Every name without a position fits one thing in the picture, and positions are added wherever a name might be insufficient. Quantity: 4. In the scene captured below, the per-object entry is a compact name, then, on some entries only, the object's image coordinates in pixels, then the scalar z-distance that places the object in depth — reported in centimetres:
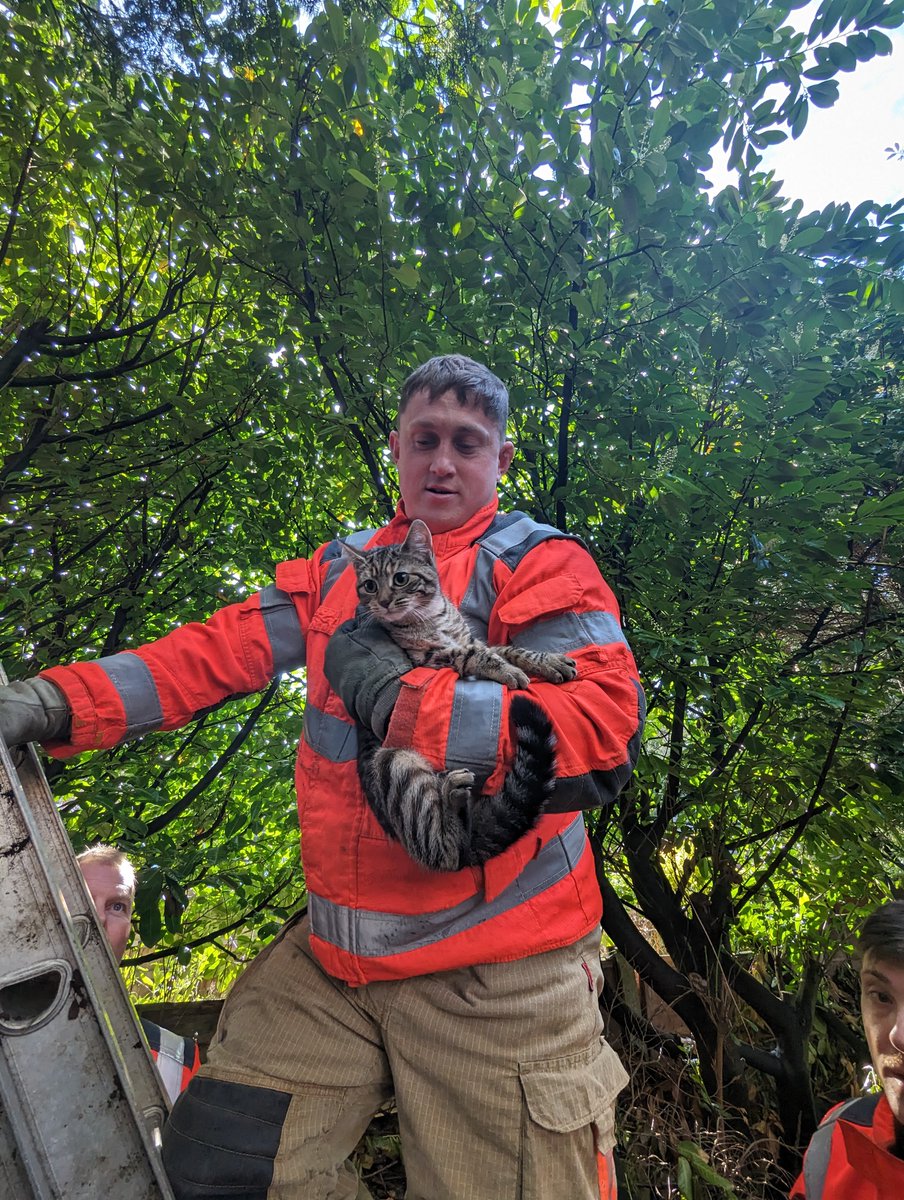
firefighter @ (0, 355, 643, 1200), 74
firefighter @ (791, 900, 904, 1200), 88
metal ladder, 58
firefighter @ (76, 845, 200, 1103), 117
